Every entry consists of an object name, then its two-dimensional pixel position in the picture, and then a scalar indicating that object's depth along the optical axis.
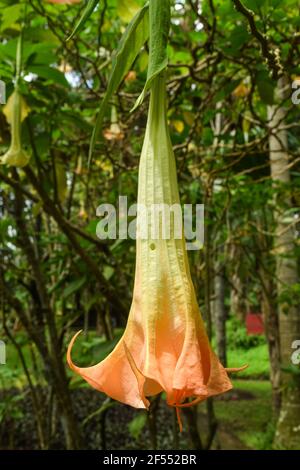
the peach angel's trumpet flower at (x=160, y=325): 0.35
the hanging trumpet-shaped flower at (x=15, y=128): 0.79
